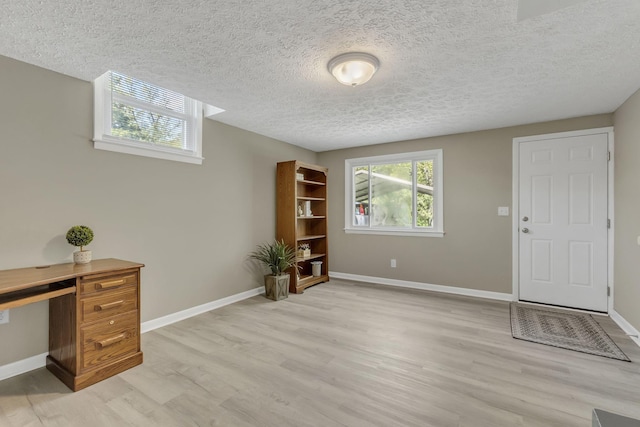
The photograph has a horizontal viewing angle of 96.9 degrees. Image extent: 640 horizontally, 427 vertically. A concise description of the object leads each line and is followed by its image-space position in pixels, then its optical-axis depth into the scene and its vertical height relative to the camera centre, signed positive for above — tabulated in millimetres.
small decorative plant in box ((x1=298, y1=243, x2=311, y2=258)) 4501 -577
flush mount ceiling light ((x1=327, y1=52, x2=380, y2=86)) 2049 +1106
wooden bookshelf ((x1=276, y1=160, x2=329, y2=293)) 4207 +12
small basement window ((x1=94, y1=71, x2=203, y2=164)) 2545 +963
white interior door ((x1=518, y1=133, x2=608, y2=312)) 3291 -70
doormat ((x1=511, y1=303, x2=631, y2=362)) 2443 -1137
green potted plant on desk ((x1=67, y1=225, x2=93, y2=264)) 2217 -200
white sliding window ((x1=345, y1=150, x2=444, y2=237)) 4340 +345
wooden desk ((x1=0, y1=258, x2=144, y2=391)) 1903 -730
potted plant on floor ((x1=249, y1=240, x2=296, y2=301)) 3834 -719
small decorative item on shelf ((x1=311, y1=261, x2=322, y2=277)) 4816 -918
